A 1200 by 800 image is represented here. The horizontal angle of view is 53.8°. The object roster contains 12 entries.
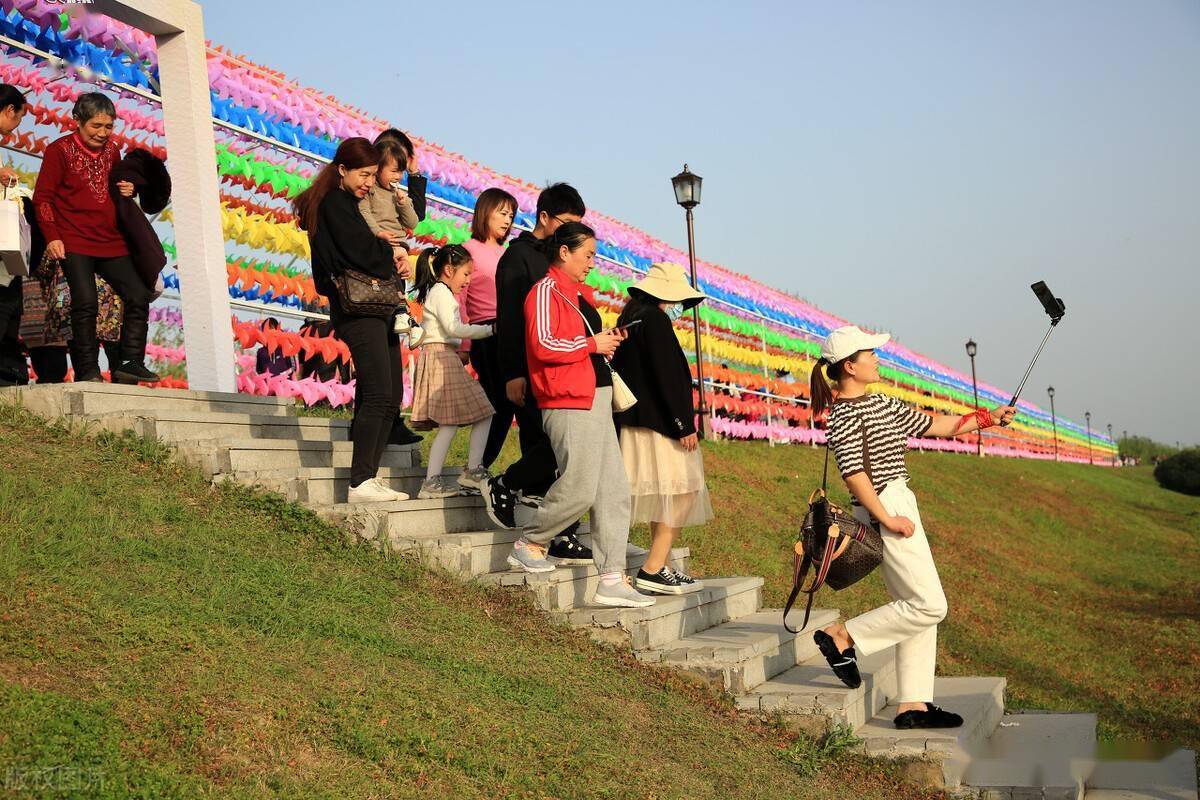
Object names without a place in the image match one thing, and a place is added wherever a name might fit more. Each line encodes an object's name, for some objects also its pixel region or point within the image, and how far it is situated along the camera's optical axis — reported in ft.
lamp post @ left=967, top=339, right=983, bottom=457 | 132.01
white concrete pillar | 30.35
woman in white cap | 19.60
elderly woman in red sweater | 24.40
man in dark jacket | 22.54
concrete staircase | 19.65
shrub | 172.04
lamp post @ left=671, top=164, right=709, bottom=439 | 58.95
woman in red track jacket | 20.65
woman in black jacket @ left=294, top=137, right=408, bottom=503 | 22.27
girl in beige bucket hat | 22.76
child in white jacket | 24.44
